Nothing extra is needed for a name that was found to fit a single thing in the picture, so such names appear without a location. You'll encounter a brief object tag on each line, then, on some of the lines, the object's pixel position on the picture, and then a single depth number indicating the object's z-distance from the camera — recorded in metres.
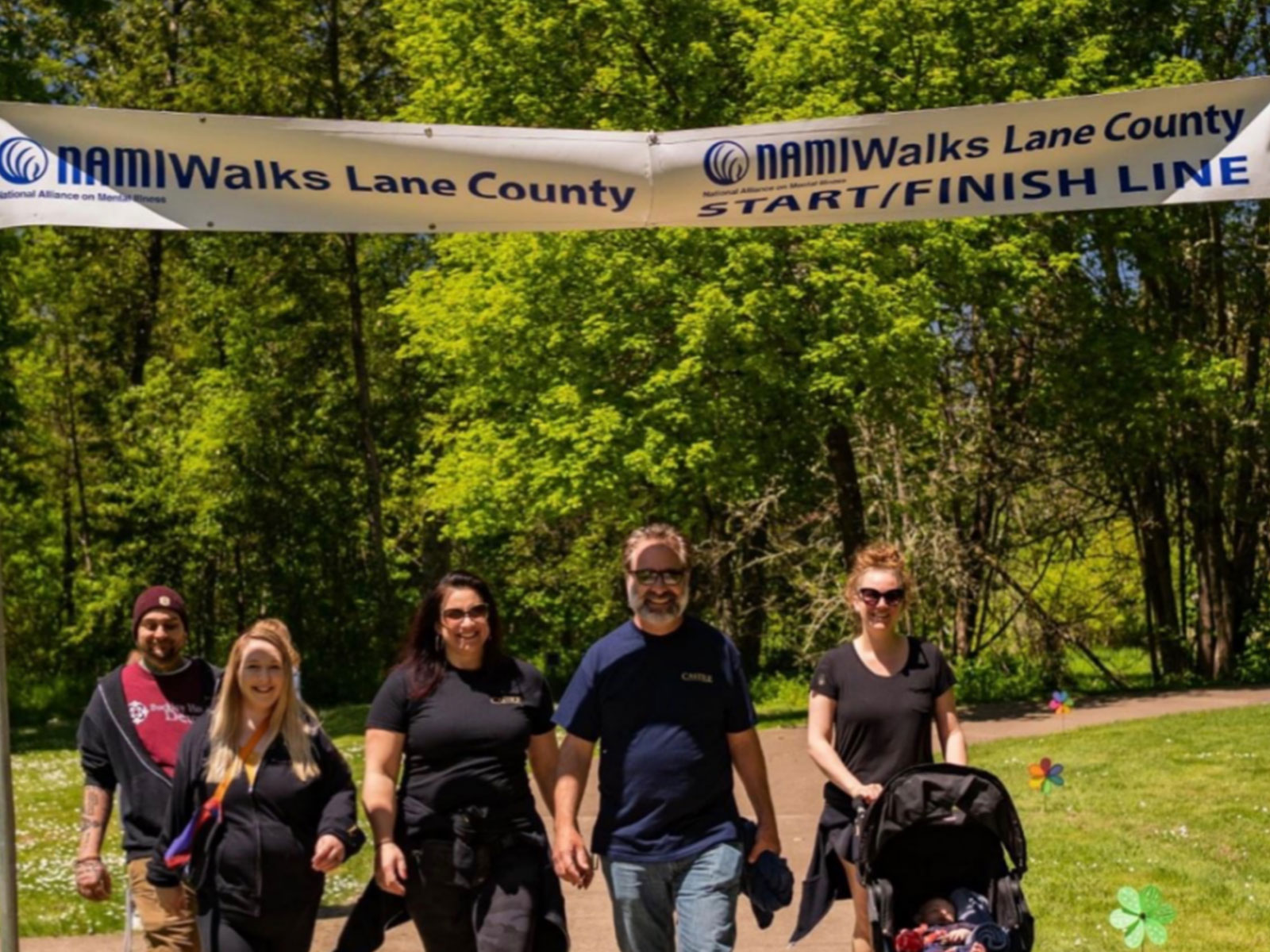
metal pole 7.30
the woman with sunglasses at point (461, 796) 6.49
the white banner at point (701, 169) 8.36
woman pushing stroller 7.58
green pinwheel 7.62
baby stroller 7.02
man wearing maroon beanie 7.37
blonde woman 6.45
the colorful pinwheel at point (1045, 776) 12.74
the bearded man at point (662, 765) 6.54
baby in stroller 6.82
